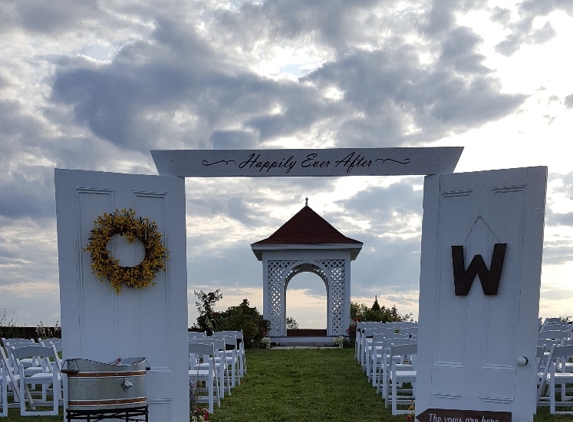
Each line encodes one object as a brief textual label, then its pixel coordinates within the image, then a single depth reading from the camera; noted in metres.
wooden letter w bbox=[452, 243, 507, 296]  5.75
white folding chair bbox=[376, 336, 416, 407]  8.02
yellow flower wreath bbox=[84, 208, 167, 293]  5.89
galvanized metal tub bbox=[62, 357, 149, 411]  5.00
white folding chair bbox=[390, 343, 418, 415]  7.36
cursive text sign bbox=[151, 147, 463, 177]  6.16
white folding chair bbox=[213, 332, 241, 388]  9.54
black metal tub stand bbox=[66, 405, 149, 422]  5.01
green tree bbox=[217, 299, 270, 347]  15.68
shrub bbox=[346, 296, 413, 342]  17.31
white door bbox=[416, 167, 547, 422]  5.63
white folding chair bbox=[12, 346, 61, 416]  7.46
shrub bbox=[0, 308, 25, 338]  15.66
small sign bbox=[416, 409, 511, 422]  5.43
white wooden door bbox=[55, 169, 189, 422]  5.89
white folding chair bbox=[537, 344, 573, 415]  7.13
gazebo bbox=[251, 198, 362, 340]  16.86
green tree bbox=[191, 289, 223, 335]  16.81
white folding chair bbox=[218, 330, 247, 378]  10.71
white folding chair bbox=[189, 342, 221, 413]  7.61
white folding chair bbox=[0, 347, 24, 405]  7.65
